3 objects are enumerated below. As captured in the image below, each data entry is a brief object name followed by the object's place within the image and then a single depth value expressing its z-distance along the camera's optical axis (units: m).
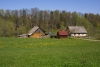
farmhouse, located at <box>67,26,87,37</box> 89.00
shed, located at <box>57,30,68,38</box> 67.19
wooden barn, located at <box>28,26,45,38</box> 81.62
